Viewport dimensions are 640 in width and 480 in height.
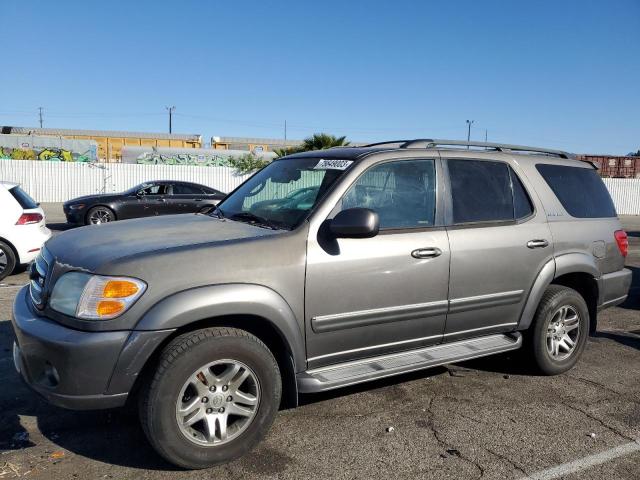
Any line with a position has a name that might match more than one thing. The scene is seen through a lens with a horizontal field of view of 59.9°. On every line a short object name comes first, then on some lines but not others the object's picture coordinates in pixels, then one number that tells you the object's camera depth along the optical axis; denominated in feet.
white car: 25.89
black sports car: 49.29
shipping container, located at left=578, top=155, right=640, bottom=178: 121.60
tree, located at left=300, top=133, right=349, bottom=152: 89.30
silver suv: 9.53
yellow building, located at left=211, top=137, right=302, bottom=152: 143.44
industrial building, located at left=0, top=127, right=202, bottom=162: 125.90
